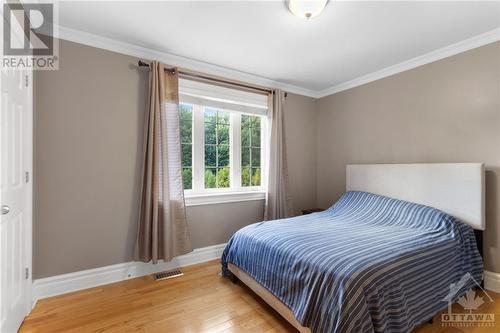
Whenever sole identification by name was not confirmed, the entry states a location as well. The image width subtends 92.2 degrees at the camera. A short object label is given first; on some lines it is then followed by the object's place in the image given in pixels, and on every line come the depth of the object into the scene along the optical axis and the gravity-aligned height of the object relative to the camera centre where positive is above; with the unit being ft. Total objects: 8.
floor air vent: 8.39 -3.87
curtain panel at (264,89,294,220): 11.09 +0.00
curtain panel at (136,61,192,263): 8.26 -0.45
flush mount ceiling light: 5.74 +3.88
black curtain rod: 8.33 +3.54
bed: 4.78 -2.12
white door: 4.92 -0.71
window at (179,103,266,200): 9.89 +0.72
